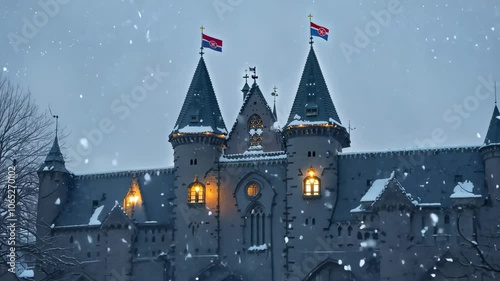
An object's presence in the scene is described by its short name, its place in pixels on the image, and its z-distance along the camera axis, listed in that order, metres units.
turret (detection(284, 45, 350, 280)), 68.69
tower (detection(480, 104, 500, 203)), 65.00
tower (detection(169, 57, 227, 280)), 71.88
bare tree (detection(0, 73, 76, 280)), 34.56
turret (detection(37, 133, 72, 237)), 79.38
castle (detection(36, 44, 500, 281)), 65.38
